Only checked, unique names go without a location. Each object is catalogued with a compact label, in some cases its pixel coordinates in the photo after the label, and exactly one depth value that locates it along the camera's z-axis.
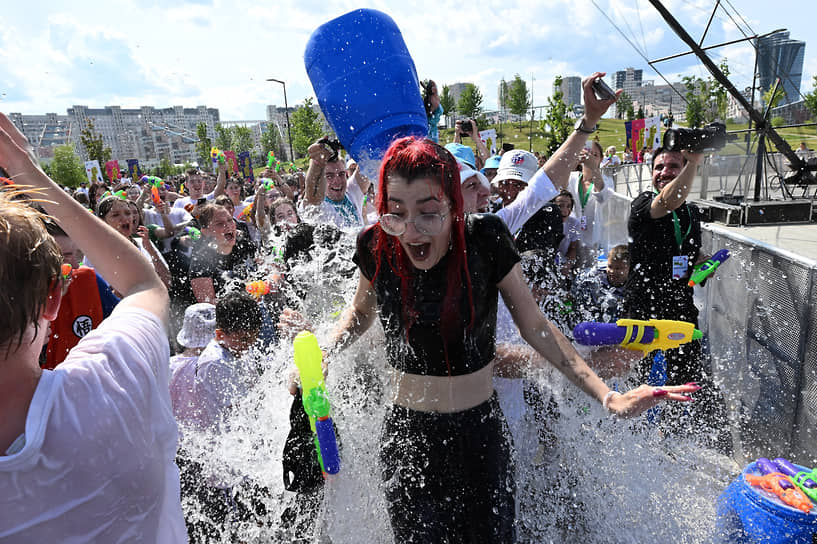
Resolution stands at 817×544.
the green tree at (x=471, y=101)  73.38
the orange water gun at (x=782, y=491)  2.13
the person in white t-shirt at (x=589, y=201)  5.37
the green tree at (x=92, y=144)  39.47
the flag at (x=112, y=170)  19.38
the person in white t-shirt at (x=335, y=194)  4.35
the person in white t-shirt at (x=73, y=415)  0.94
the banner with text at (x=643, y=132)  16.38
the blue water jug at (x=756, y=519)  2.10
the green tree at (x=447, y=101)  64.79
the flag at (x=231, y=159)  17.51
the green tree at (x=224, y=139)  83.88
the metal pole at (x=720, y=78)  9.89
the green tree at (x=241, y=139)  86.44
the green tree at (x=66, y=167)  53.31
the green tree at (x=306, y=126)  48.06
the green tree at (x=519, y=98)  71.69
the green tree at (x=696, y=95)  36.95
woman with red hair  1.75
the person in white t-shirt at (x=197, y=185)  7.59
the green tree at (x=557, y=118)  31.59
